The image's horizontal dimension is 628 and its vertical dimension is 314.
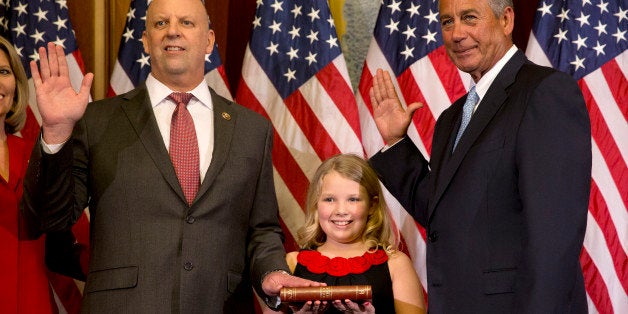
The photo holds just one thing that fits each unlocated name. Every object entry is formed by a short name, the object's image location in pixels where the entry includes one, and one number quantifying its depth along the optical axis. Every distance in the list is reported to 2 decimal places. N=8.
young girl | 3.18
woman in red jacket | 3.00
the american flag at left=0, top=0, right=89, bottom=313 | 3.96
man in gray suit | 2.64
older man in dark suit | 2.19
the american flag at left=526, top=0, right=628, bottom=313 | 3.55
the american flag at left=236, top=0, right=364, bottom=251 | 3.84
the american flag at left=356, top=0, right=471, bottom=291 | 3.75
